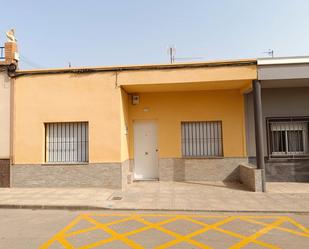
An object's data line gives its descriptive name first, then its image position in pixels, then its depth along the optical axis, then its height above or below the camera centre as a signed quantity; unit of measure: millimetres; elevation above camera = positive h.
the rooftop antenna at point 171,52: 14793 +5210
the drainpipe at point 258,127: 8218 +340
